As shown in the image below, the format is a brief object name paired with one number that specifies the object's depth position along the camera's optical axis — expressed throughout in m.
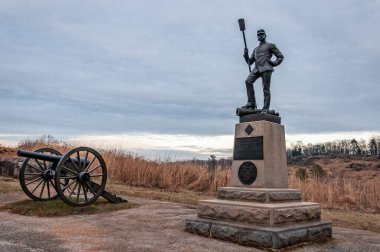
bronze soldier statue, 7.32
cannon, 8.09
